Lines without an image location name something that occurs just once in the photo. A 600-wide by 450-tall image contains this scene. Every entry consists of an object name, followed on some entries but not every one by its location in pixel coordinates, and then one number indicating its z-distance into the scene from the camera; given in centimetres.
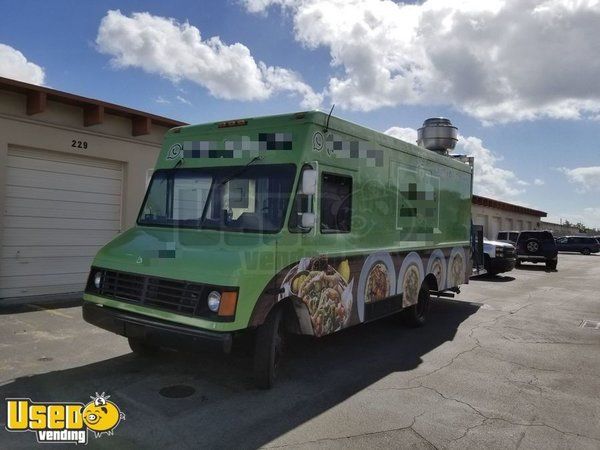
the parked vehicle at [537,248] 2320
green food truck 448
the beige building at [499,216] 3481
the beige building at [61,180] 937
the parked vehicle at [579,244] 4244
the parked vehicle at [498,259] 1759
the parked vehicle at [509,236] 2488
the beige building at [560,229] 6619
